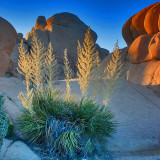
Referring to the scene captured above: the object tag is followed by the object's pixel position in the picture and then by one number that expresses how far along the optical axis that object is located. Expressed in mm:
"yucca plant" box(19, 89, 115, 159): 3334
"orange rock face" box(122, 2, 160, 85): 8367
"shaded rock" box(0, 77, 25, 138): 4512
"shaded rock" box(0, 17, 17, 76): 7609
